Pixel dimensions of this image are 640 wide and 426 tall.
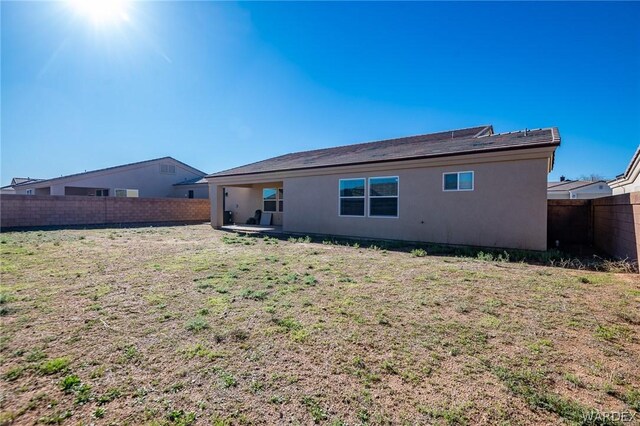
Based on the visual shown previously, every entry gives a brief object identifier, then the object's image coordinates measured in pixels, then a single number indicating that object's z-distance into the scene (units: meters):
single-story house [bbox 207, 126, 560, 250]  8.21
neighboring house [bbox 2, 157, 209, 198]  22.97
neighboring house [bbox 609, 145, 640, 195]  11.30
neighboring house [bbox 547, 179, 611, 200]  27.13
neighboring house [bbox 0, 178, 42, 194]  32.60
